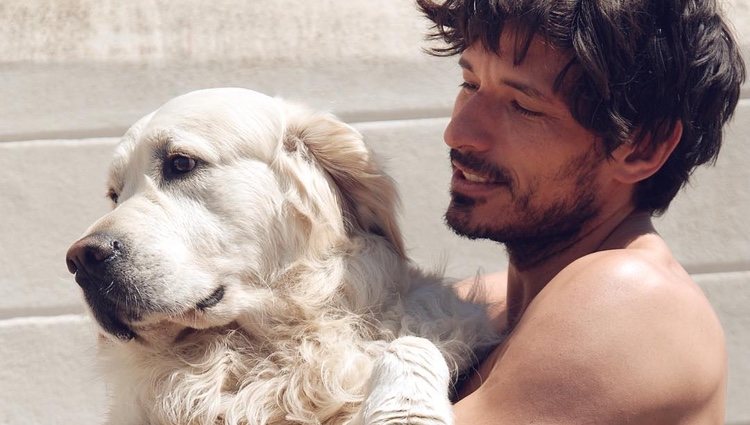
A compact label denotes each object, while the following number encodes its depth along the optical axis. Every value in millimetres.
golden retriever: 2686
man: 2369
